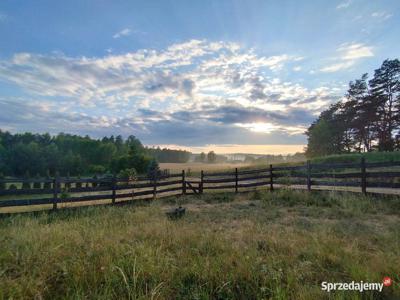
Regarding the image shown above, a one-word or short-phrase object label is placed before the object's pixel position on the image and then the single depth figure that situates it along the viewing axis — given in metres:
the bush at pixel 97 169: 55.91
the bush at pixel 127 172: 29.22
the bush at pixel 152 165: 42.53
